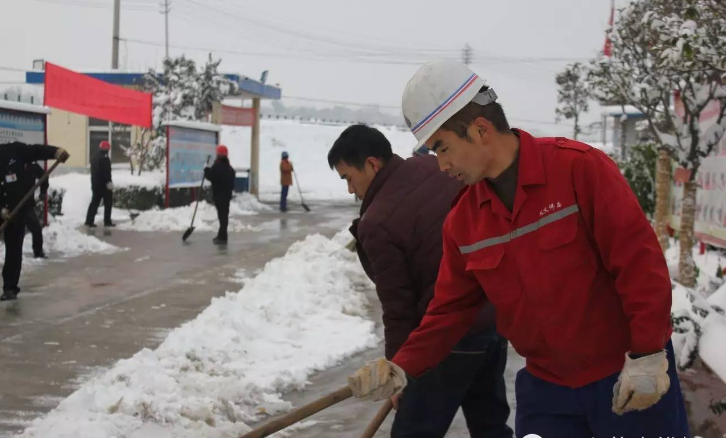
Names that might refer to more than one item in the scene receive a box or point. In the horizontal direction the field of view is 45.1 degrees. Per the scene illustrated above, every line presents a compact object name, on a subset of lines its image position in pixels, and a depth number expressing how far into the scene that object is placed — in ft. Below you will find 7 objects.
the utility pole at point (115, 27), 104.04
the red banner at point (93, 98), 55.74
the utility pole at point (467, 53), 193.19
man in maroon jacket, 10.89
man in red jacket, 7.50
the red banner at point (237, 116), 90.68
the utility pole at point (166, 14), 220.43
